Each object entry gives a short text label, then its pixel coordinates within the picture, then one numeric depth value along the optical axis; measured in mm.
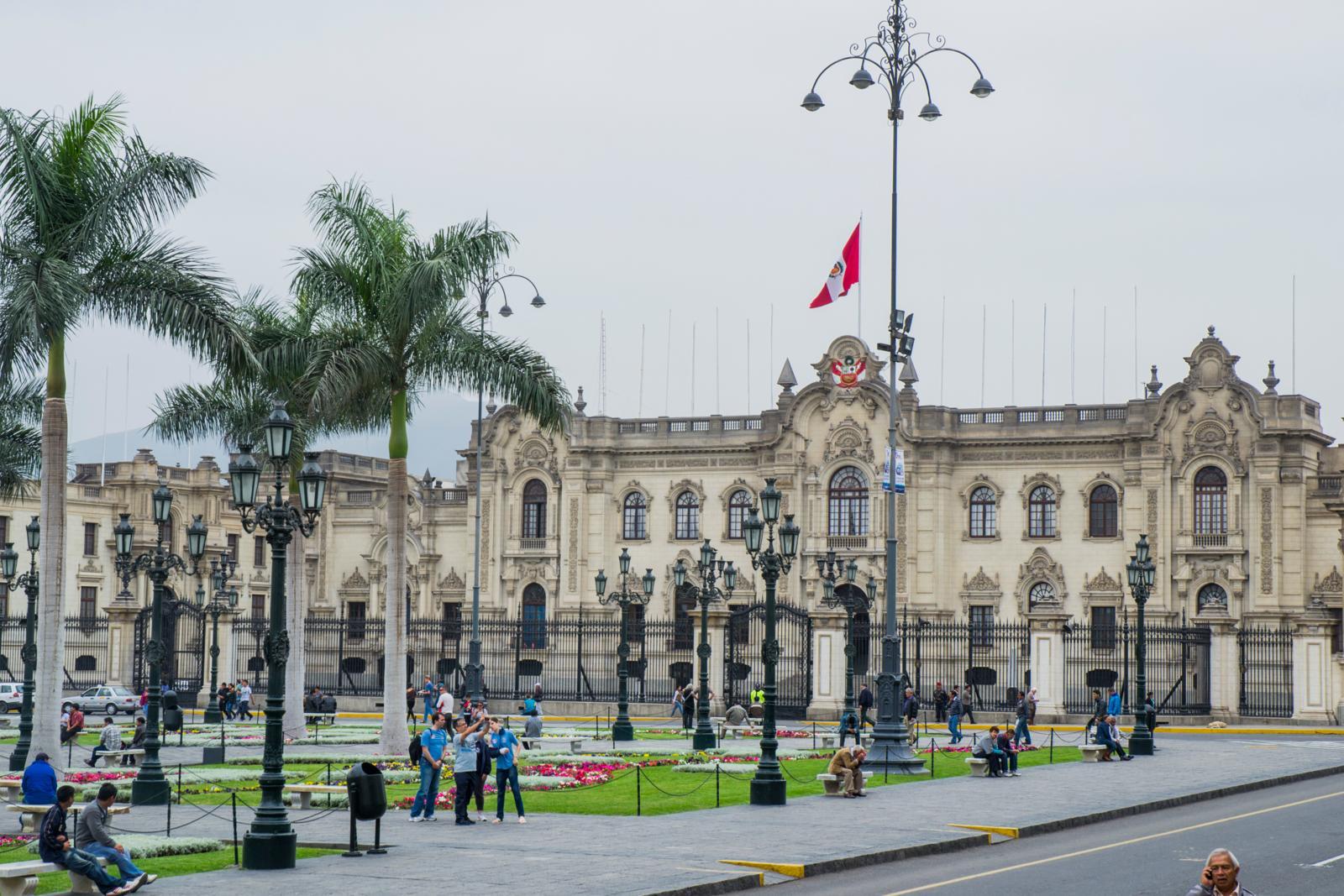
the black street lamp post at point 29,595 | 33384
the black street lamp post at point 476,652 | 48019
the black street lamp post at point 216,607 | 47406
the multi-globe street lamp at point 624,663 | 39844
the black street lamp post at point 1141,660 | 37031
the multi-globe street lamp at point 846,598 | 38250
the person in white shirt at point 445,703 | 40156
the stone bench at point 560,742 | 35812
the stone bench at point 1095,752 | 34812
